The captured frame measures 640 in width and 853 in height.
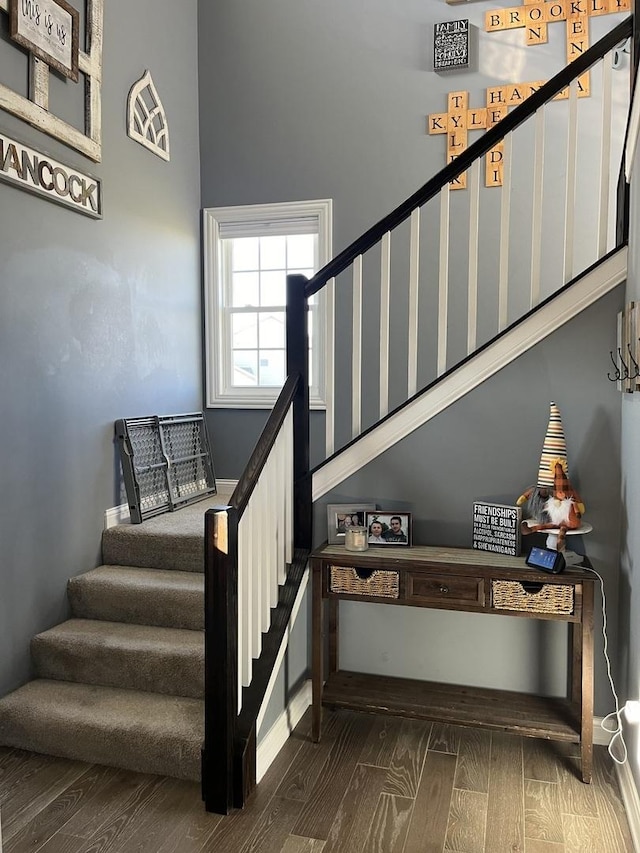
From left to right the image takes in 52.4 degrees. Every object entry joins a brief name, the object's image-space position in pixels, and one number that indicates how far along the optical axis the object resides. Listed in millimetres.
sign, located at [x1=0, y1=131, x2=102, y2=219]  2719
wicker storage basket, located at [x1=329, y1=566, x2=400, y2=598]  2615
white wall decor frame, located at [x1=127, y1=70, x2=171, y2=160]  3621
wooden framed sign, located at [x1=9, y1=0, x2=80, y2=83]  2750
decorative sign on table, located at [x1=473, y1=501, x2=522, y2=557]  2615
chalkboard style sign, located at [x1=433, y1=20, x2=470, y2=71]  3873
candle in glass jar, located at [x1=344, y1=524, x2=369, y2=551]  2709
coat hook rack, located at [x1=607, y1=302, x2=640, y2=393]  2033
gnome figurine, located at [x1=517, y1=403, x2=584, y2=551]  2451
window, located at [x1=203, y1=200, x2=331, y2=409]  4328
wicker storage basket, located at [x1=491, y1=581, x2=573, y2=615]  2420
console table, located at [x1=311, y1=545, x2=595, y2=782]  2420
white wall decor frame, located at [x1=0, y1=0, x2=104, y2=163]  2783
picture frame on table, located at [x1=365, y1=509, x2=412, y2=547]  2777
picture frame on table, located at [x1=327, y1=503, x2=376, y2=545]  2847
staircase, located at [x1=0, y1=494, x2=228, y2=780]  2477
